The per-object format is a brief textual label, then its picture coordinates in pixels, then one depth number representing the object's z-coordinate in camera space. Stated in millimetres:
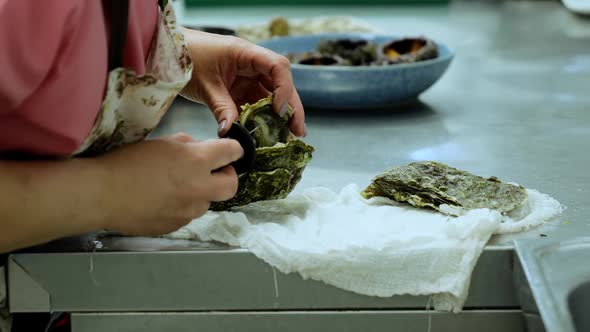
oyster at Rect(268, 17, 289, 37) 1805
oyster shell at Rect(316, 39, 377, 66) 1377
